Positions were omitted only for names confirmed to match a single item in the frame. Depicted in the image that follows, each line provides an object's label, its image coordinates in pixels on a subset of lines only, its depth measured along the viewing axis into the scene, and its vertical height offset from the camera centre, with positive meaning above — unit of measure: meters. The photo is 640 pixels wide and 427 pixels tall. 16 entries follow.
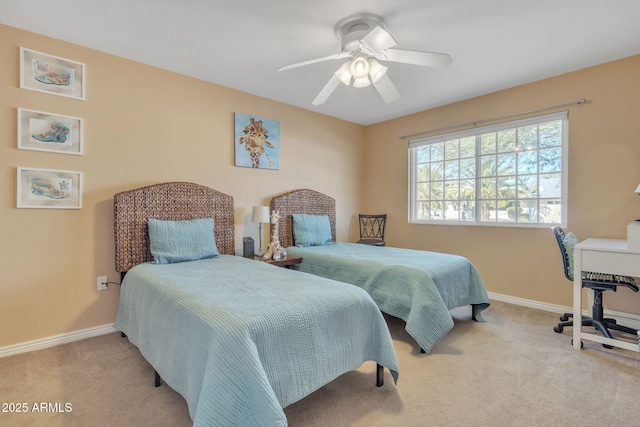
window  3.19 +0.47
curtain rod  2.97 +1.10
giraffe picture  3.48 +0.84
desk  2.09 -0.36
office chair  2.30 -0.54
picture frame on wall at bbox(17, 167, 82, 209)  2.29 +0.18
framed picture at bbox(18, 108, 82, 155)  2.29 +0.63
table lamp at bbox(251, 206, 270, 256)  3.34 -0.02
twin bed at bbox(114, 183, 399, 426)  1.17 -0.56
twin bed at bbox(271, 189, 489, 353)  2.27 -0.53
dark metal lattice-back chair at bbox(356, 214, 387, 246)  4.68 -0.23
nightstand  3.13 -0.50
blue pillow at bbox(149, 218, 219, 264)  2.57 -0.25
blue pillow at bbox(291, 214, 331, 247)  3.78 -0.23
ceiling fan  1.98 +1.09
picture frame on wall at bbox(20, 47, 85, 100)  2.31 +1.09
